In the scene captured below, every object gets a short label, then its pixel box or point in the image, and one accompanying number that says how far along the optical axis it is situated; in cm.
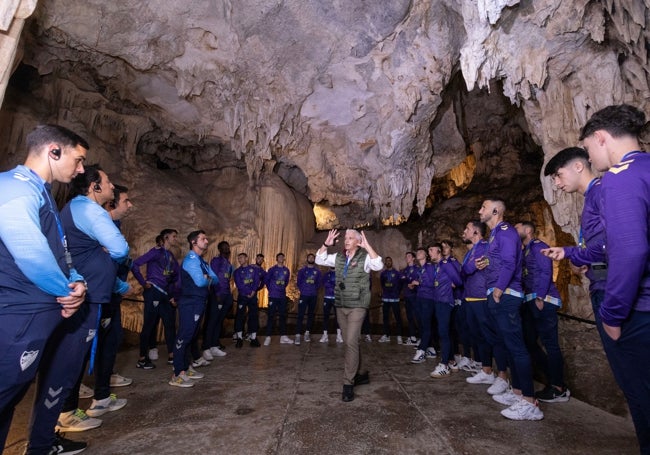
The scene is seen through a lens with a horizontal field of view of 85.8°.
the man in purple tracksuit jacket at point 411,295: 739
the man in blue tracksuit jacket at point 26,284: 163
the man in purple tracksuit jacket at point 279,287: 743
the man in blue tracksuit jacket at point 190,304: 398
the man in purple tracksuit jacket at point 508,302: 311
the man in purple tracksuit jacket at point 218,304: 568
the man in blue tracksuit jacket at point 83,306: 220
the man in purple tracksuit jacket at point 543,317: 360
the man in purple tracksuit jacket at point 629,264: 154
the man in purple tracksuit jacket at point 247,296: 671
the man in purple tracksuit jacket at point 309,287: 779
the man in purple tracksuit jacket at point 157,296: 497
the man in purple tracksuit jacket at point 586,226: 207
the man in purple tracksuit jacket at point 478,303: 392
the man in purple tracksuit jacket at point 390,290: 804
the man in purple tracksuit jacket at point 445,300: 467
